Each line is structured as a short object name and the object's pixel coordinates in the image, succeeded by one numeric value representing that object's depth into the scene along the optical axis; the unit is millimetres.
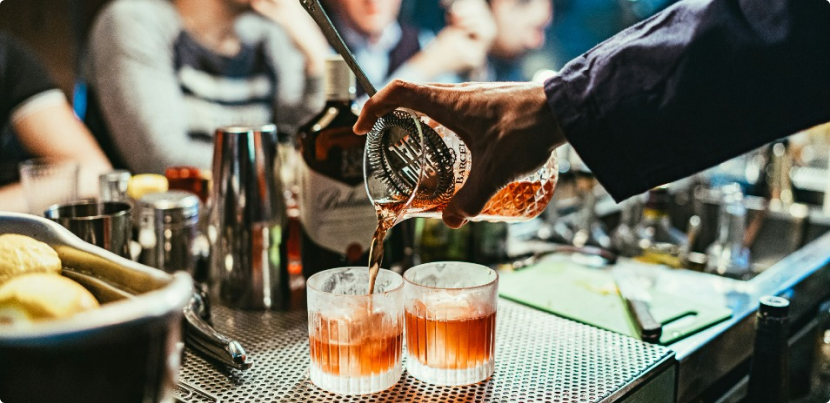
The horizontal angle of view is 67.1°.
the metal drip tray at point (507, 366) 749
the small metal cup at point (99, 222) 783
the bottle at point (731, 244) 1487
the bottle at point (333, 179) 1033
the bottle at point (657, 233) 1595
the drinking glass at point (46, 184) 1165
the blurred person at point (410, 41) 2250
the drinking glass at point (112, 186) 1064
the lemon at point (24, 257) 583
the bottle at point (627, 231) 1657
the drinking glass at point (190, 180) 1215
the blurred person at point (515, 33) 2793
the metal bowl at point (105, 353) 403
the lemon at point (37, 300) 488
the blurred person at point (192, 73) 1717
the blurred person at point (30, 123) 1571
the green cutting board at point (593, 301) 1005
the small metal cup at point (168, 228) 960
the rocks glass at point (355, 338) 741
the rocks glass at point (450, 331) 770
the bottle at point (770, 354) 892
